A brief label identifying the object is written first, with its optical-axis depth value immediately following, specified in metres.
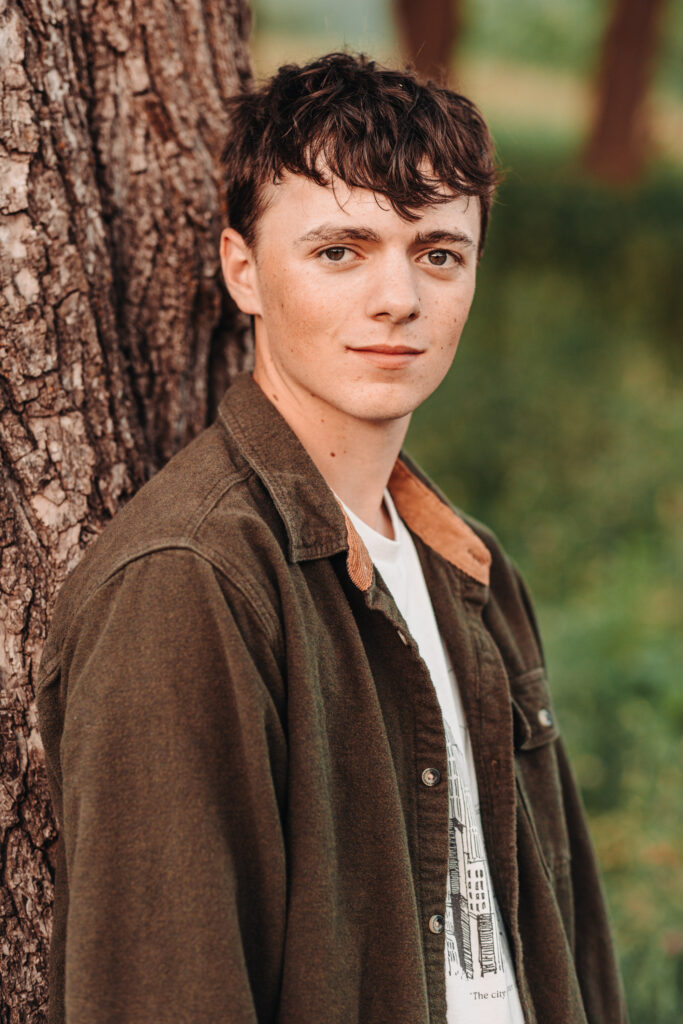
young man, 1.56
